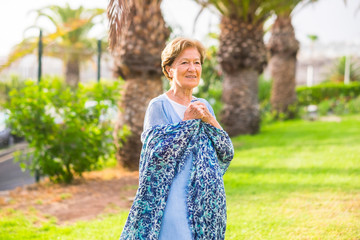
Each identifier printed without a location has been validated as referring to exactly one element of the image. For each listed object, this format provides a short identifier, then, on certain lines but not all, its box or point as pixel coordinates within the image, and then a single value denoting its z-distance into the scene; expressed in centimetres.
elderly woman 242
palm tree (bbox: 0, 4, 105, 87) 1995
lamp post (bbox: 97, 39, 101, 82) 754
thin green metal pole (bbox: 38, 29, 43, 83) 645
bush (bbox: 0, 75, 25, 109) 1581
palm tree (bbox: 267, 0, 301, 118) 1345
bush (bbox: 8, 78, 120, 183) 596
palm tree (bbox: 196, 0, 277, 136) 996
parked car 749
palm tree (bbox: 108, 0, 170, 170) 687
